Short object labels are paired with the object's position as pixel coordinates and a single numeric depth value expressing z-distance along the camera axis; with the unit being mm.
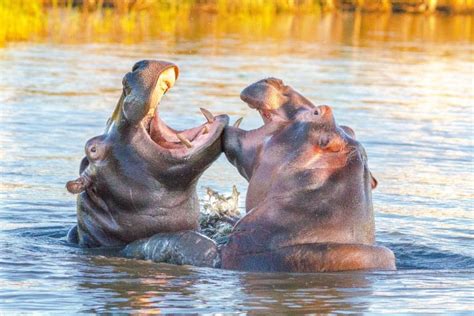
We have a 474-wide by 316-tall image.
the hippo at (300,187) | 11930
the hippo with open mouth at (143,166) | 12531
